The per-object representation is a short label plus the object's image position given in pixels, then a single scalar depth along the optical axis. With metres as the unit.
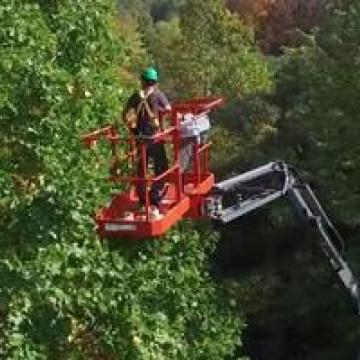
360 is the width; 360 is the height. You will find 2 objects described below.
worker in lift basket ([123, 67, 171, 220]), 13.29
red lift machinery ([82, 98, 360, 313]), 13.27
